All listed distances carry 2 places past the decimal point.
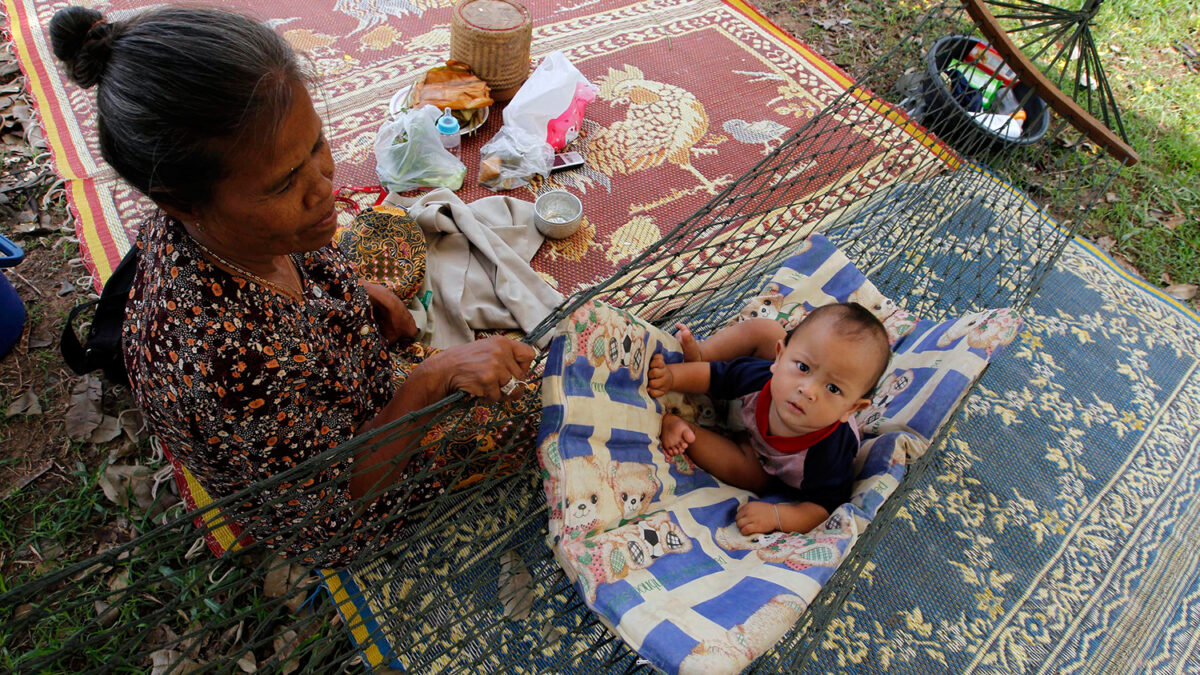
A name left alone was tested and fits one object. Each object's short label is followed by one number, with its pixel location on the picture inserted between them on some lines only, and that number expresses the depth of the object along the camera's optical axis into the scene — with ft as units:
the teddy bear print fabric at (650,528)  3.75
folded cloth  6.65
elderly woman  2.95
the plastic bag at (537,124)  8.45
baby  4.71
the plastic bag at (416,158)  8.04
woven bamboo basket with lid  8.69
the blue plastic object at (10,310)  6.18
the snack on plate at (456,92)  8.67
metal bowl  7.79
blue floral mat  5.60
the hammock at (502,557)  4.01
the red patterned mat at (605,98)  7.95
